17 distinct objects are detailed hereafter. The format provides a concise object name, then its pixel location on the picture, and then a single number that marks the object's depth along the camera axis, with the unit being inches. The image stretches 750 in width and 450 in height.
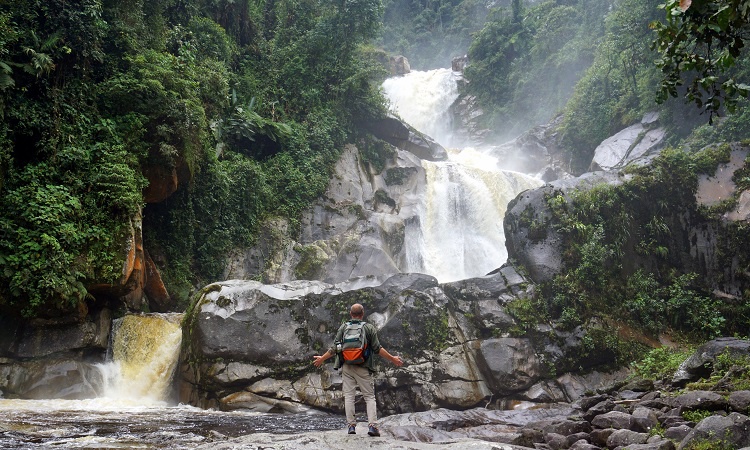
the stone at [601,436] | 252.5
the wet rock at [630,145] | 818.8
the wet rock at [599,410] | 307.7
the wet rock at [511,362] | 473.4
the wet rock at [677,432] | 223.9
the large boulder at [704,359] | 343.9
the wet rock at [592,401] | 357.1
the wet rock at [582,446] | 235.8
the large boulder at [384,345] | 435.5
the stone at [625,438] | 233.3
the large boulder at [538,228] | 566.3
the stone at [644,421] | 255.0
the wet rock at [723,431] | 194.4
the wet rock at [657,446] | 203.6
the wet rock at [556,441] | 259.4
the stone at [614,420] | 268.3
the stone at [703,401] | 251.9
